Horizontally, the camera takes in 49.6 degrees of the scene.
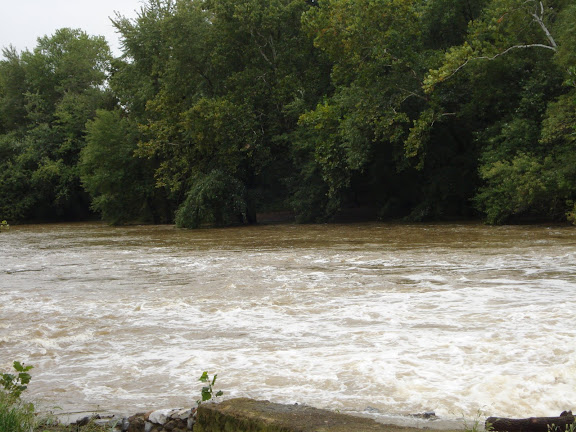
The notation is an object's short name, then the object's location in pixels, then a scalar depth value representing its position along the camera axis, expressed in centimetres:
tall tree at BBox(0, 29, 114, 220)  4256
